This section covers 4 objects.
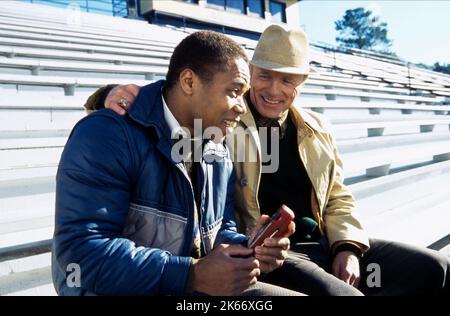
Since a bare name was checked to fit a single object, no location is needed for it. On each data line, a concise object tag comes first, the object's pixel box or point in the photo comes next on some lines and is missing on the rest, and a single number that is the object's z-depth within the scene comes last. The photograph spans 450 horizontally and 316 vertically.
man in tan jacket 1.27
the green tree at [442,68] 18.36
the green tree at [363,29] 38.34
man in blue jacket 0.83
